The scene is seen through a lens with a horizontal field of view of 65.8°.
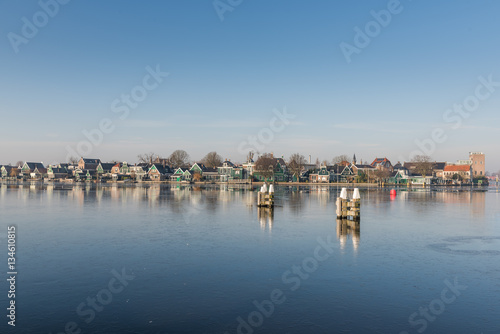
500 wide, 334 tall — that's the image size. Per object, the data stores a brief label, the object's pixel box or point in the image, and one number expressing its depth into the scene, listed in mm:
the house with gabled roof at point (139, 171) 158000
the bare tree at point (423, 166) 136000
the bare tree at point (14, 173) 195400
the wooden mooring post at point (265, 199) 42119
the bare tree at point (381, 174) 126312
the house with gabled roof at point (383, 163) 151400
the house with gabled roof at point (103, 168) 168875
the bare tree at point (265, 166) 135375
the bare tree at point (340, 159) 179000
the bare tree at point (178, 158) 175712
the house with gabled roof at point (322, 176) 136000
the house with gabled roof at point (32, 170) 191925
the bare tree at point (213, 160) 174375
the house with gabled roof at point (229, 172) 146750
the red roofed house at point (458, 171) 156188
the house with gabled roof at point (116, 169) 165712
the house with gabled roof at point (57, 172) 183188
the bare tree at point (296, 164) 140000
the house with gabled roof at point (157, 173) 152375
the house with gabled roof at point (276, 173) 139375
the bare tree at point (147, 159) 172388
